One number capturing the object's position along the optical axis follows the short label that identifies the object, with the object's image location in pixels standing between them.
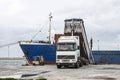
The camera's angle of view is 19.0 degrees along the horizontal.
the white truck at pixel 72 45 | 44.31
